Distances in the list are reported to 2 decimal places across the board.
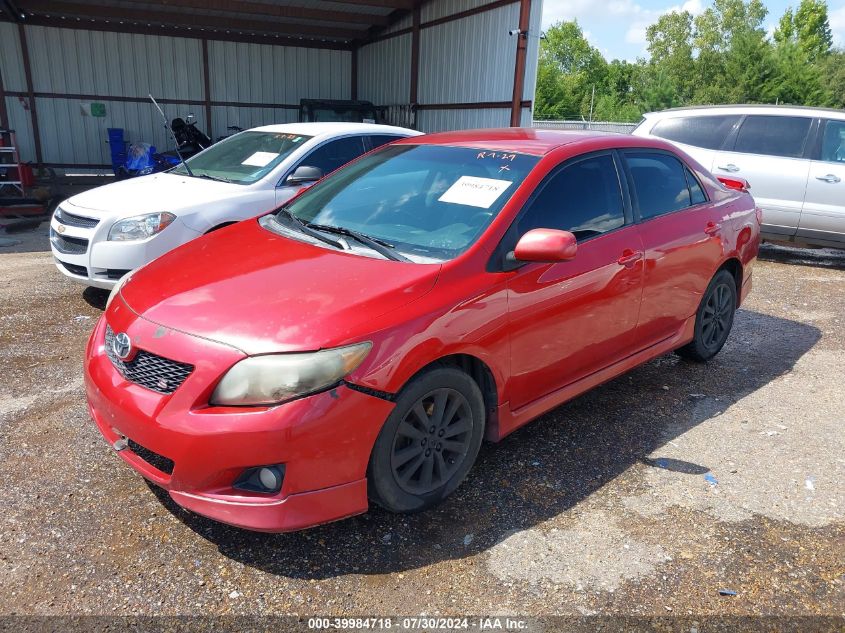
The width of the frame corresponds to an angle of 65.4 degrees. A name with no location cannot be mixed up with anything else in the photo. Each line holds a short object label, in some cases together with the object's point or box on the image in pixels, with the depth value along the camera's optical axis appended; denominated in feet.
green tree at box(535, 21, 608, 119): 263.49
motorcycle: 45.52
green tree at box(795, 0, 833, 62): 213.05
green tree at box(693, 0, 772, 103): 173.06
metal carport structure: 46.83
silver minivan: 25.93
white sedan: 17.28
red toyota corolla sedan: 7.97
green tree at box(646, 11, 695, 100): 272.92
